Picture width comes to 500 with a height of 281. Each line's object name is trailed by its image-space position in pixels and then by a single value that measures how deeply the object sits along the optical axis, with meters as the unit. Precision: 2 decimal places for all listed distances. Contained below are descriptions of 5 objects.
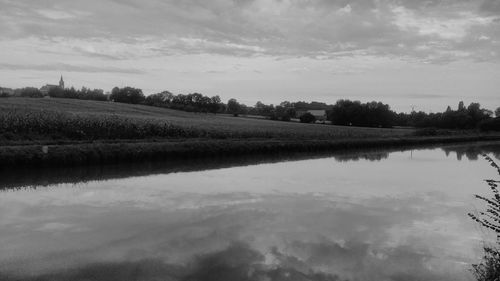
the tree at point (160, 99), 86.53
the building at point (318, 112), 144.90
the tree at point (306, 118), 83.25
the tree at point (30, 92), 82.14
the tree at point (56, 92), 83.75
